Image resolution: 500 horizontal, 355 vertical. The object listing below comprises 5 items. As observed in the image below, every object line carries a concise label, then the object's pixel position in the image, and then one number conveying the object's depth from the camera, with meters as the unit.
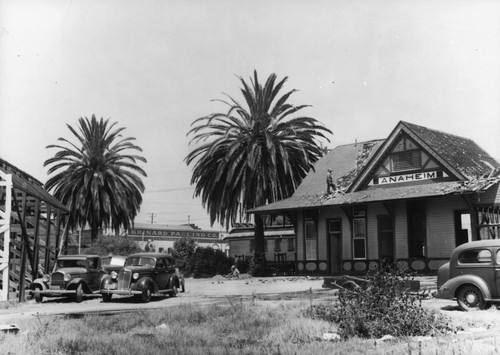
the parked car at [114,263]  25.84
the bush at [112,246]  40.94
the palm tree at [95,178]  41.84
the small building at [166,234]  82.31
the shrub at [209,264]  38.00
